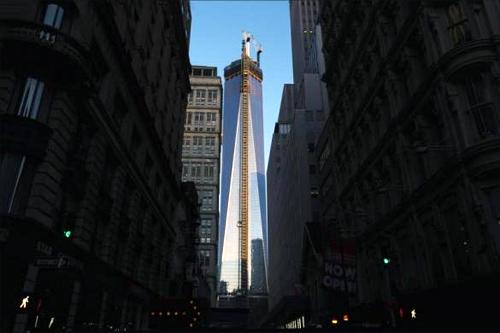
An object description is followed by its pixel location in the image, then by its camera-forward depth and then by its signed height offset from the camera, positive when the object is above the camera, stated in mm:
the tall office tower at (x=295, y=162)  77375 +40677
